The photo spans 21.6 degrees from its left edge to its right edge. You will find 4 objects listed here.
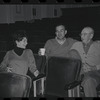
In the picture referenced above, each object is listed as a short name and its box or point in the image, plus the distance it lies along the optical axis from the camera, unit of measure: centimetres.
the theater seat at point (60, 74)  292
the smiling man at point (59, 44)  393
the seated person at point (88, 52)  342
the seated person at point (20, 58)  311
